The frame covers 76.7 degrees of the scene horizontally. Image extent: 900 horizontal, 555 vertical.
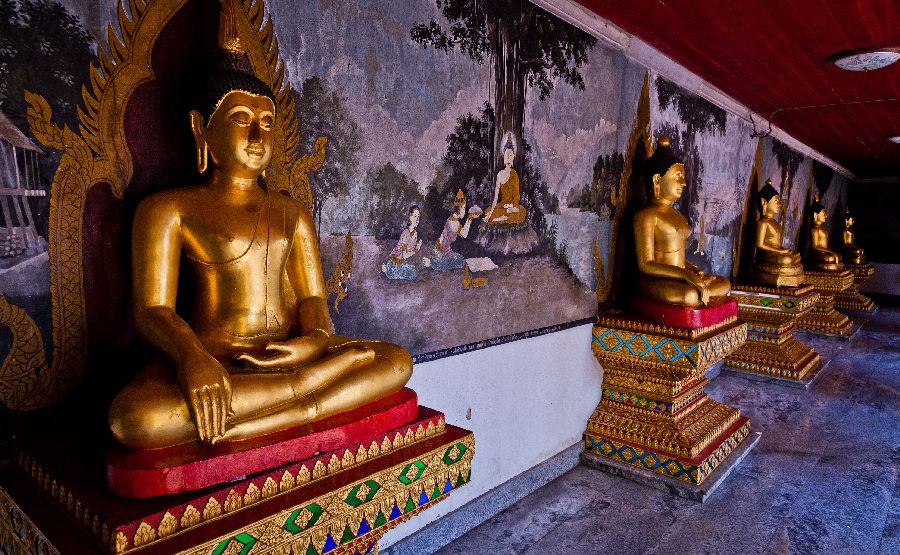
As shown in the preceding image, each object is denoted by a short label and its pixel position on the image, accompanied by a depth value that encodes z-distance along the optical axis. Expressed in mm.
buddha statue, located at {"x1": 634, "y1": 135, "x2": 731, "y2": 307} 3844
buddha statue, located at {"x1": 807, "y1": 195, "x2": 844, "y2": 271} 9039
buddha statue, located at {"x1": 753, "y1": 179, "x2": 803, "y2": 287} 6480
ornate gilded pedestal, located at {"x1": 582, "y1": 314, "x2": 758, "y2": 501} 3607
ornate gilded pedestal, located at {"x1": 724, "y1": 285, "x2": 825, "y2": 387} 6141
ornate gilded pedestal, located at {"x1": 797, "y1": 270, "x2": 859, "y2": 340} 8602
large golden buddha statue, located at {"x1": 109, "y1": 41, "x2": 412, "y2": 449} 1426
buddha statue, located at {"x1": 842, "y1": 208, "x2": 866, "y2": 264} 11492
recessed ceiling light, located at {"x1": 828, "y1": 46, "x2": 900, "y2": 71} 3975
